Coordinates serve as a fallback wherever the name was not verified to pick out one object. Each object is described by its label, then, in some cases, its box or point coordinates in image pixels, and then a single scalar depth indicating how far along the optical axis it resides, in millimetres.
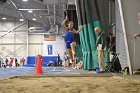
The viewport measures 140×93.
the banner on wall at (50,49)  39781
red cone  9152
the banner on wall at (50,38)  40138
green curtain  12508
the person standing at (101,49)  10219
